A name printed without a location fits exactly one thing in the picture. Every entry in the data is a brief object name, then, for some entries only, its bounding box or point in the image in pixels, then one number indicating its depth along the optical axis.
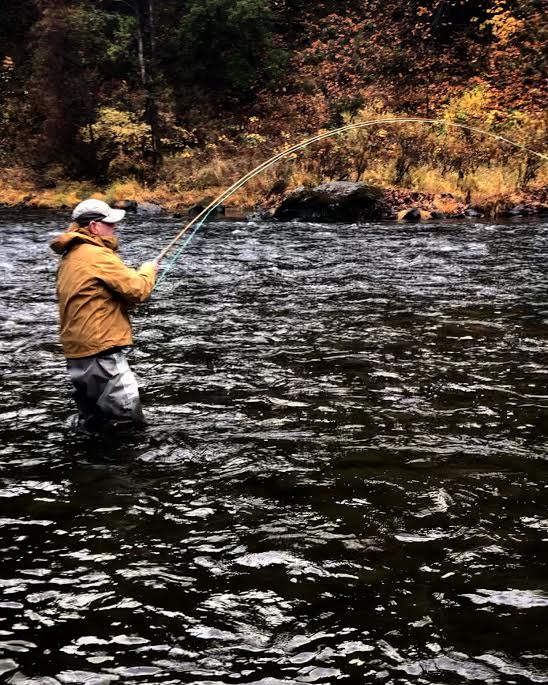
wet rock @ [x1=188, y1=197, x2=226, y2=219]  20.72
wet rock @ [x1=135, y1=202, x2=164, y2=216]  21.56
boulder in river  18.11
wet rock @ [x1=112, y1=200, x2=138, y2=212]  22.03
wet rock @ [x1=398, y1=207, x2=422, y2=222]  17.75
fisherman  4.82
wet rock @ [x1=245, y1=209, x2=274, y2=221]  18.98
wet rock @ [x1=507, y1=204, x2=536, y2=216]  17.80
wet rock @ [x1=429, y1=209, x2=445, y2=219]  17.83
